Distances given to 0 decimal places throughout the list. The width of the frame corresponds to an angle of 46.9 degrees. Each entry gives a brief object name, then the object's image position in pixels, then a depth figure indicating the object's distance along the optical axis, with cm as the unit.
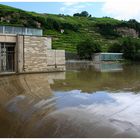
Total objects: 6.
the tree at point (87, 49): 3300
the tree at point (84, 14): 7940
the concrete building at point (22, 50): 1382
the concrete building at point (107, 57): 3318
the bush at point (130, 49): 3429
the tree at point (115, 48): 3649
